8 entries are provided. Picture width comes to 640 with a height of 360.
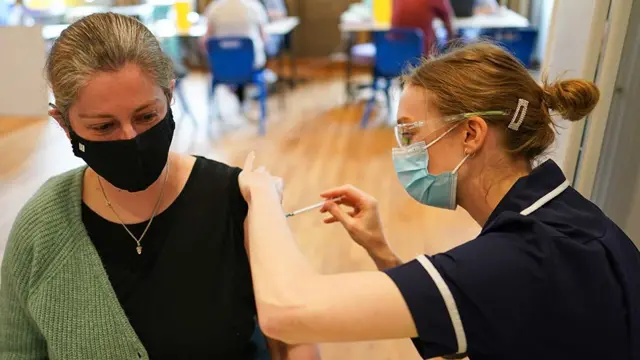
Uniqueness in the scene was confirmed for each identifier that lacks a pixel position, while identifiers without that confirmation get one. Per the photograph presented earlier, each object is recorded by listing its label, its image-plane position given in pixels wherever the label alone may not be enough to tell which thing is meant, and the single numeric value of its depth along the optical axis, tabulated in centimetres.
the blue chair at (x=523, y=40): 435
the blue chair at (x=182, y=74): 453
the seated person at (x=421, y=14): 439
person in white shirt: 450
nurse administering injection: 82
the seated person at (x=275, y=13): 563
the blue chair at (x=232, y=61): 422
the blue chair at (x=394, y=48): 421
